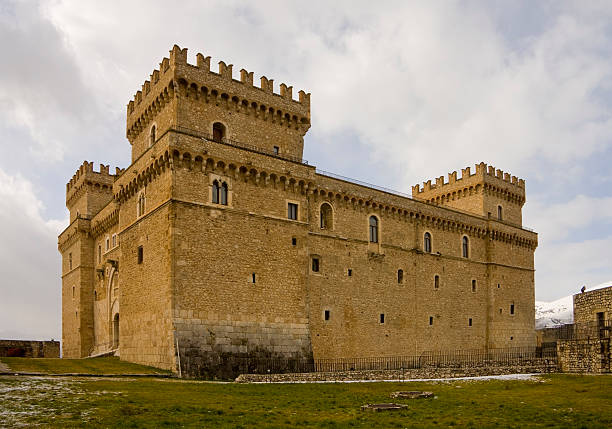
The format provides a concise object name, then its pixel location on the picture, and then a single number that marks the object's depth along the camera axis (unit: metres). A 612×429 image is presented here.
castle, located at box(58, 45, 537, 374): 31.50
